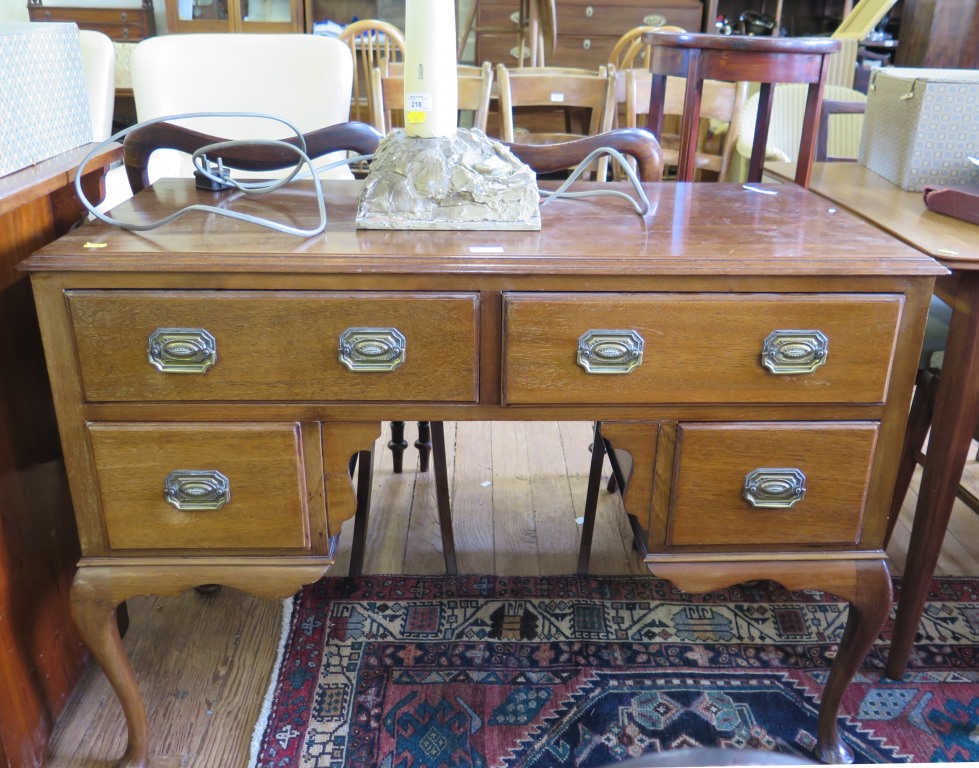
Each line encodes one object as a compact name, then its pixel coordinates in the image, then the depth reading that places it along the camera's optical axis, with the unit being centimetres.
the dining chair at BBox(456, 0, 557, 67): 311
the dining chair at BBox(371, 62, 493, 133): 218
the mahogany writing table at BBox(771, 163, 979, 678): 106
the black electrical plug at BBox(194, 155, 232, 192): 118
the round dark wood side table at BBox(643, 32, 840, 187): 135
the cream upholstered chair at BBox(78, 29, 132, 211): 165
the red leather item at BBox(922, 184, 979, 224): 117
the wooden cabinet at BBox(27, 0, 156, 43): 445
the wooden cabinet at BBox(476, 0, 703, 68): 447
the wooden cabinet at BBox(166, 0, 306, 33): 446
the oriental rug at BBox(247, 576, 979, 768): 117
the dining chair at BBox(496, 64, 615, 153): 225
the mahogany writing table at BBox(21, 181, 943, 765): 89
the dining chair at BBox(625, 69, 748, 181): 229
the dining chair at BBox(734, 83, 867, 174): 244
